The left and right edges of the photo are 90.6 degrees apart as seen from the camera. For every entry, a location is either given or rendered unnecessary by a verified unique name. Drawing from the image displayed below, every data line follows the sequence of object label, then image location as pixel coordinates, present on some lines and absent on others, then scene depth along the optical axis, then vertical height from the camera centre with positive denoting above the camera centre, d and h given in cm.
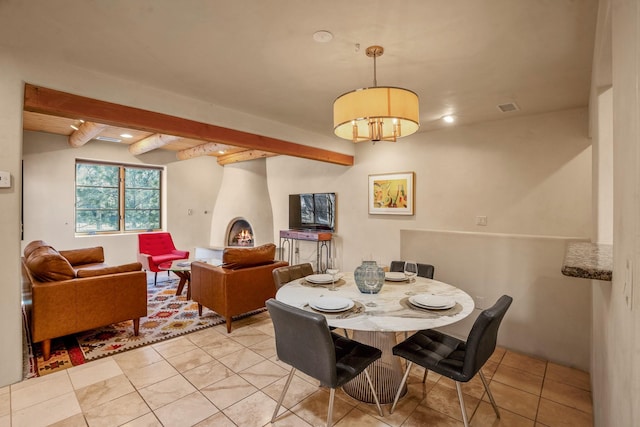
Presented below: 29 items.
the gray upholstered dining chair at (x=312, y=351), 165 -76
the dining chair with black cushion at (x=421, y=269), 299 -54
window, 589 +33
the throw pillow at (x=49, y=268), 273 -47
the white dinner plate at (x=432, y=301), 192 -55
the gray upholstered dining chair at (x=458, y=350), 172 -87
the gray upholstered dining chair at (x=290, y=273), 277 -55
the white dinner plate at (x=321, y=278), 249 -52
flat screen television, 561 +5
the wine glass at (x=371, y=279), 219 -45
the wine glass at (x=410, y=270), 242 -44
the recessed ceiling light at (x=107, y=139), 560 +137
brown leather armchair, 343 -77
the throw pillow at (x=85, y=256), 457 -61
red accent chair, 540 -69
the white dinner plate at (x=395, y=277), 260 -53
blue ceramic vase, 221 -44
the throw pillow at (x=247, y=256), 350 -49
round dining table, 176 -58
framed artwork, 457 +30
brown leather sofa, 267 -75
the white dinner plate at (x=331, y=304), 188 -55
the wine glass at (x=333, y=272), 243 -45
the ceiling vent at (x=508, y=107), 327 +113
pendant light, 194 +68
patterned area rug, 278 -127
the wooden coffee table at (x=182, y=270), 434 -82
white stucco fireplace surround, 692 +25
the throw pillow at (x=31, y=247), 353 -39
